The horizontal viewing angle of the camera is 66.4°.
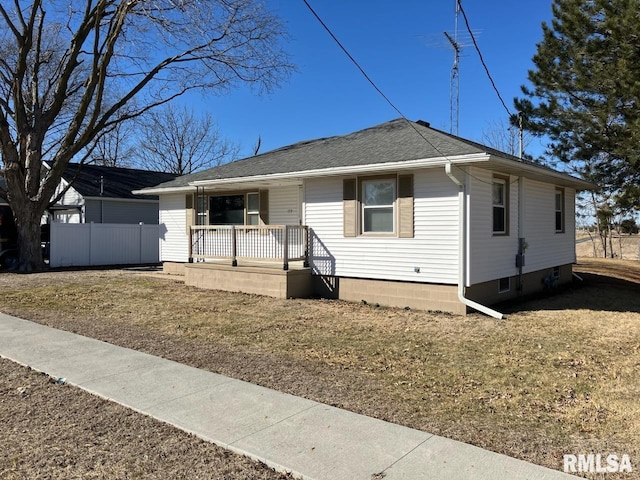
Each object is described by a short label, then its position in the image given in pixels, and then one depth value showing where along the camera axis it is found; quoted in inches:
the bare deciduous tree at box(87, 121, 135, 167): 1466.0
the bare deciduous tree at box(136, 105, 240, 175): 1599.4
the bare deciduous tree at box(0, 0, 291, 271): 676.1
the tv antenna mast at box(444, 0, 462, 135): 398.1
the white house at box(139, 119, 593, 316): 384.2
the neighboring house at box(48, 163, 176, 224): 933.8
